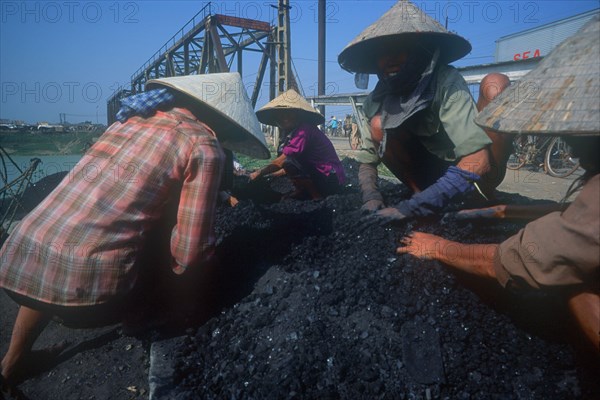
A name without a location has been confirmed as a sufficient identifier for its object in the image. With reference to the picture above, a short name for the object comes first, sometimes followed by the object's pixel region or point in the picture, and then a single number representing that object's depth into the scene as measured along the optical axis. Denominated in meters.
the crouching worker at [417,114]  2.10
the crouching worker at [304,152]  3.81
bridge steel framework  11.42
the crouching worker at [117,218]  1.42
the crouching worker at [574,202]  1.01
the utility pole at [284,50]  11.33
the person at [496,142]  2.68
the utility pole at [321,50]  17.12
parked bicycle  8.80
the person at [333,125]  27.25
